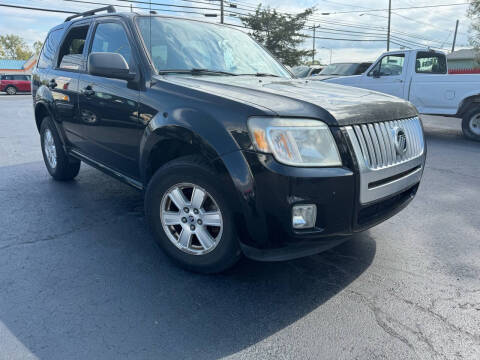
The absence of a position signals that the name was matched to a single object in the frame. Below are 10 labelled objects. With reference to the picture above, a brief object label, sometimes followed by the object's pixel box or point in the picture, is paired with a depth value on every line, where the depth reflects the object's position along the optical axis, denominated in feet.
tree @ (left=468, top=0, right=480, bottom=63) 75.88
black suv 7.46
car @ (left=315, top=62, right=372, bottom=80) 41.37
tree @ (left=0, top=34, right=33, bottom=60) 292.81
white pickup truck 27.78
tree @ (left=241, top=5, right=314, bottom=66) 115.55
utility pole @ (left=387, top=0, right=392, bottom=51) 122.23
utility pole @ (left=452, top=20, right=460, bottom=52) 177.58
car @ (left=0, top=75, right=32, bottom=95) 95.96
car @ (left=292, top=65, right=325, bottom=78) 59.76
